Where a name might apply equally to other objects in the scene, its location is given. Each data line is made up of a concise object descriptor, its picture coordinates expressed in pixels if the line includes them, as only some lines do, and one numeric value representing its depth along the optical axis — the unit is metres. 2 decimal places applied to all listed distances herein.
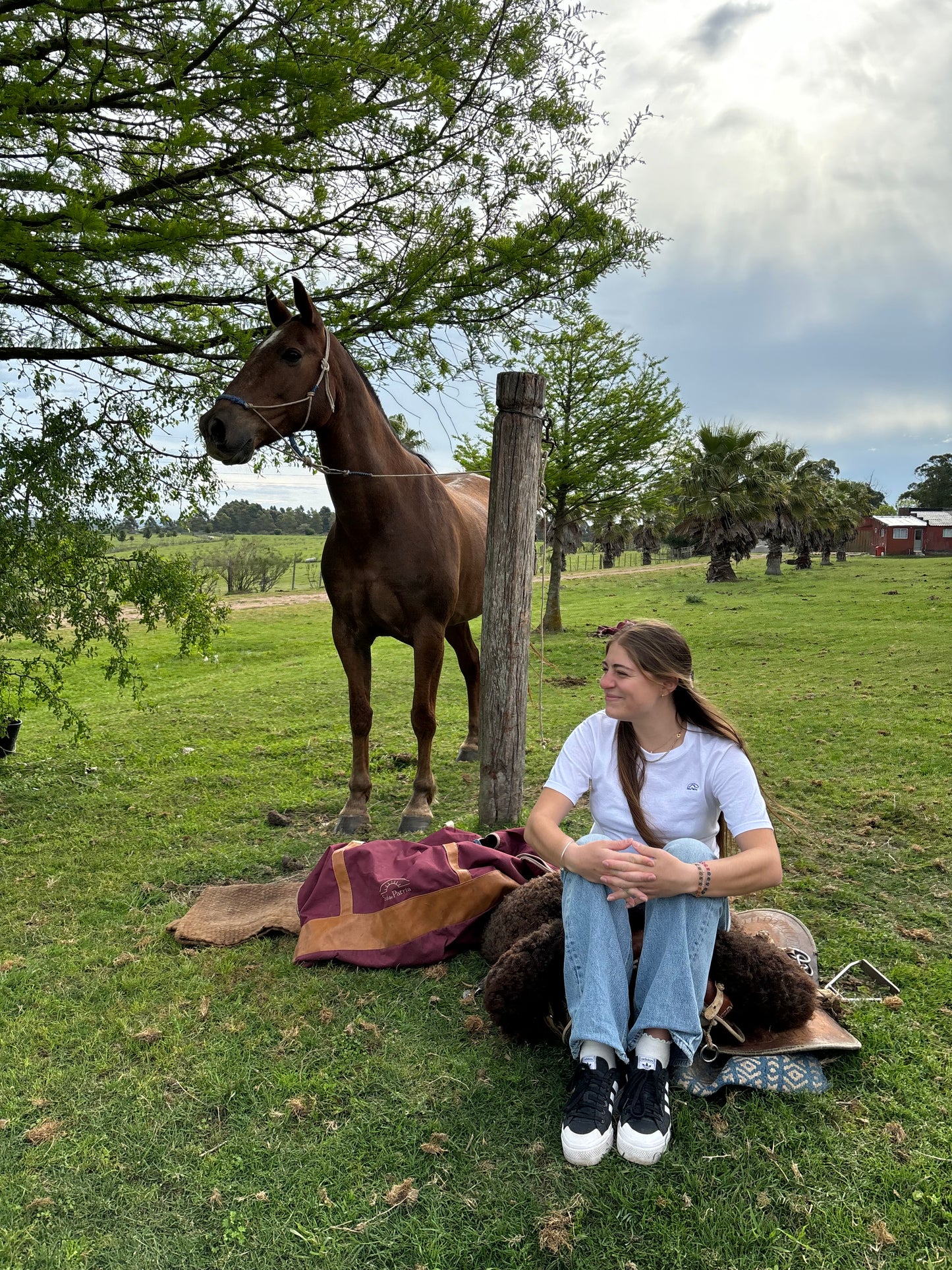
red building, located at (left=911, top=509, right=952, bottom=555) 67.31
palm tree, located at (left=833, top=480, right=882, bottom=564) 40.56
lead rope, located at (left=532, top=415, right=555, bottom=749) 4.57
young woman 2.28
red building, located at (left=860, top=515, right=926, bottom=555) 66.81
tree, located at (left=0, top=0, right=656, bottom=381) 3.25
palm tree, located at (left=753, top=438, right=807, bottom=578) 30.16
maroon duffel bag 3.31
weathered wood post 4.75
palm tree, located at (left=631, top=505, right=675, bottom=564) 41.88
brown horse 4.10
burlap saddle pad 3.56
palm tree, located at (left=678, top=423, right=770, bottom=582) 29.09
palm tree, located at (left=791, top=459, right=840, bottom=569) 32.50
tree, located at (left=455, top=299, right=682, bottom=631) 15.98
